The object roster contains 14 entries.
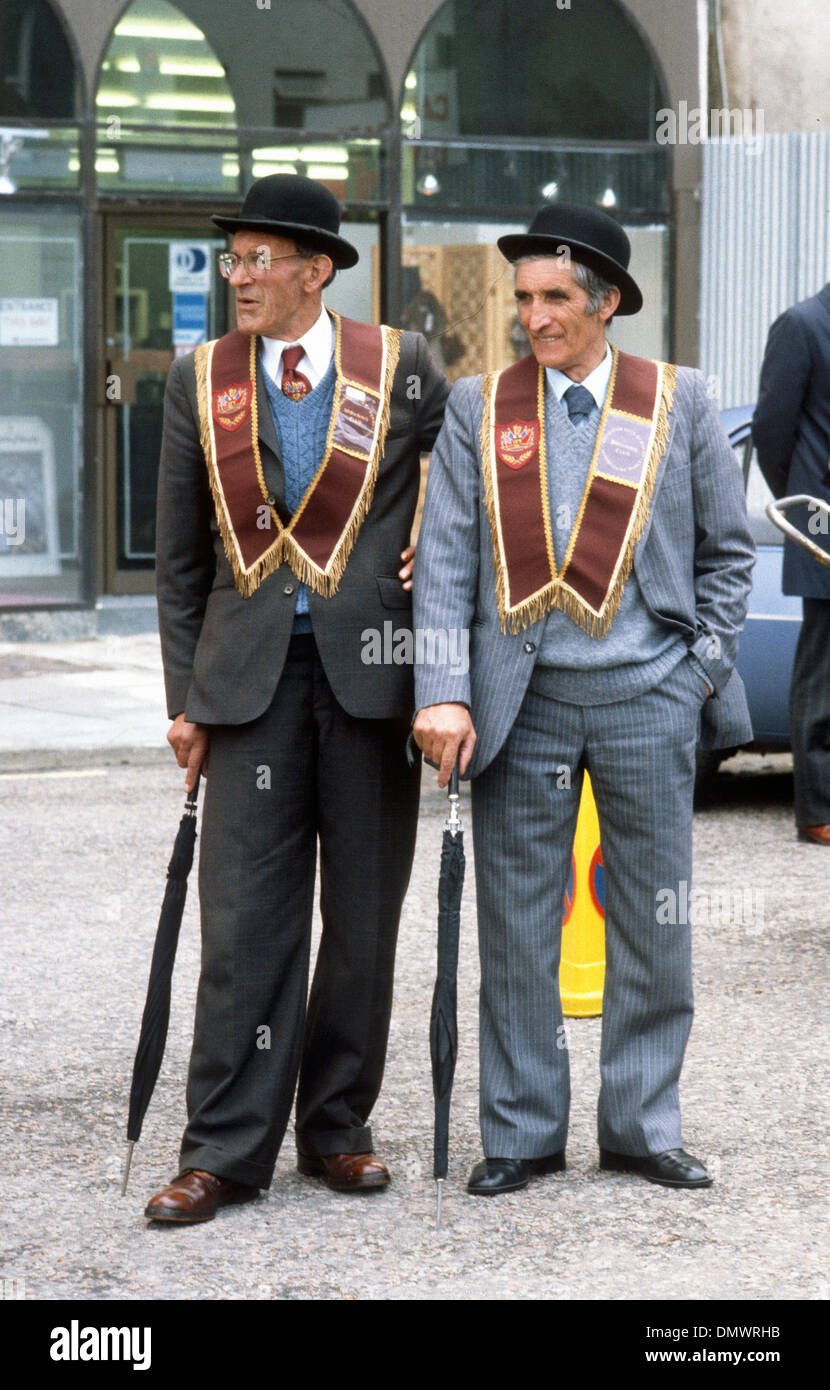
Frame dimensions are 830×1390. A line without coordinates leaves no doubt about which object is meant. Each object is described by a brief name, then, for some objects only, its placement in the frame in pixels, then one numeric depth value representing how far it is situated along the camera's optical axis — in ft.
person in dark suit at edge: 25.04
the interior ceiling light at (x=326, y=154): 46.16
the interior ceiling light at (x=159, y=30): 44.24
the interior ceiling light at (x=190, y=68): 44.73
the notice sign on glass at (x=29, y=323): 44.16
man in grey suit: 13.82
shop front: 43.98
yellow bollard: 18.80
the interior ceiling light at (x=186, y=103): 44.73
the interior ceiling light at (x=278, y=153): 45.85
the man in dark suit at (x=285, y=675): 13.71
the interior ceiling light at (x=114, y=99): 44.19
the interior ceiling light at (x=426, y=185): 47.42
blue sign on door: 45.88
